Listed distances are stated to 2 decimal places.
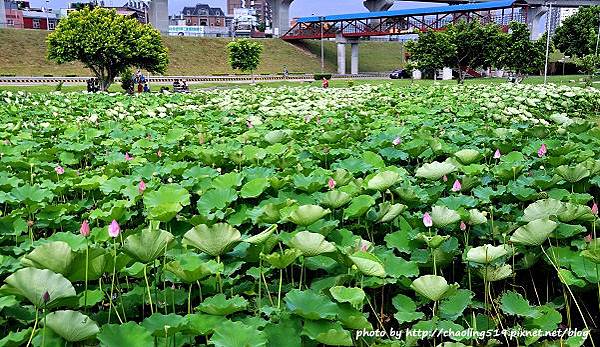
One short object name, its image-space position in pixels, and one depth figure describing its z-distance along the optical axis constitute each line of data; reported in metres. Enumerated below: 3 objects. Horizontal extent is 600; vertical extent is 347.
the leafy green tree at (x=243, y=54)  31.41
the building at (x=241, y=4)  154.20
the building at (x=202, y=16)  108.94
